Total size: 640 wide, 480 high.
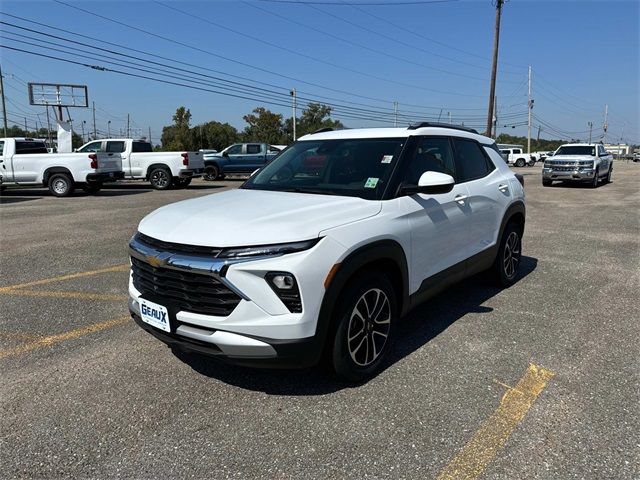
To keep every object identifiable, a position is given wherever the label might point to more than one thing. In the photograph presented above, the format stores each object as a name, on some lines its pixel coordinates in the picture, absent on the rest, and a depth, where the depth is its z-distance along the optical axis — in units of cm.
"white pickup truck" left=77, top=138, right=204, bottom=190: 1878
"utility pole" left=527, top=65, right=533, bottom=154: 6844
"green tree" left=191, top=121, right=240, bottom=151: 7344
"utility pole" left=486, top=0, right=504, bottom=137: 2731
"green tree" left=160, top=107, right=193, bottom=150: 6979
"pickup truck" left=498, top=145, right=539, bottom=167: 5006
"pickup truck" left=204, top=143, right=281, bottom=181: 2392
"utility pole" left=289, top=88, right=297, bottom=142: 5388
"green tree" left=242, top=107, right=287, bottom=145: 7400
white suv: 278
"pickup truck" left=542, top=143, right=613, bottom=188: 2017
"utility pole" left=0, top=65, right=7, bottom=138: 4571
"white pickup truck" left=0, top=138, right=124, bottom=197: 1662
